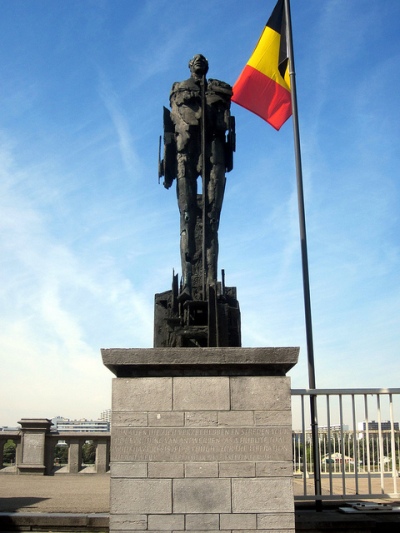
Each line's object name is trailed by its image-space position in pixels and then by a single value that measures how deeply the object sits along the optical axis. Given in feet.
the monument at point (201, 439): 21.31
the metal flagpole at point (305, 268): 24.56
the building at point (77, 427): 317.48
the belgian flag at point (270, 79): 39.75
